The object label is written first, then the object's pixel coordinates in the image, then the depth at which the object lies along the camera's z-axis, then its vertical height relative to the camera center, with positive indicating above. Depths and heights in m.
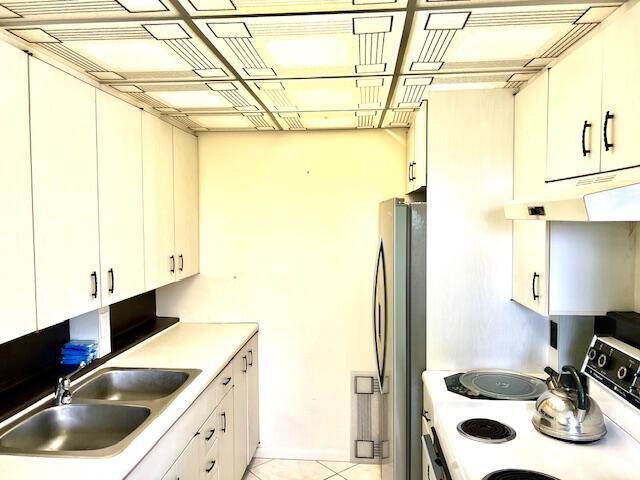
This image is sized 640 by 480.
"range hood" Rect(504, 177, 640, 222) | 1.10 +0.06
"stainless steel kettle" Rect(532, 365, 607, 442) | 1.56 -0.68
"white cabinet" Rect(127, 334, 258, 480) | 1.70 -1.00
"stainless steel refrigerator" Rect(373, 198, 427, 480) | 2.30 -0.54
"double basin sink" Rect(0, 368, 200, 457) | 1.57 -0.77
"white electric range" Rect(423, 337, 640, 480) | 1.41 -0.78
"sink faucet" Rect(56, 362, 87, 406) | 1.82 -0.68
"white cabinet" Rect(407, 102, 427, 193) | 2.36 +0.43
